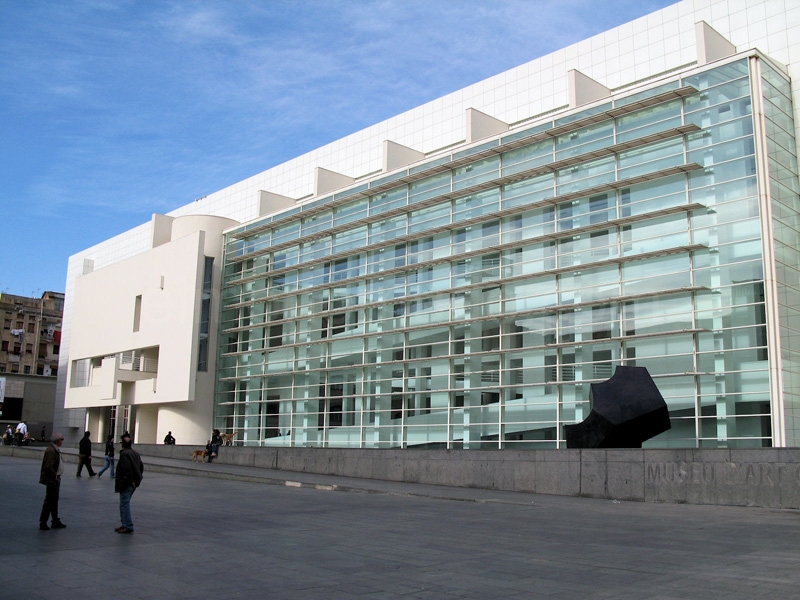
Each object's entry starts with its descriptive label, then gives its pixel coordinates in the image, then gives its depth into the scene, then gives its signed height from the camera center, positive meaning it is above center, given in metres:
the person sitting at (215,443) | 35.22 -0.49
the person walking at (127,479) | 12.16 -0.76
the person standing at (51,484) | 12.62 -0.88
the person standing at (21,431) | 47.23 -0.14
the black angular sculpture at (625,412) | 21.41 +0.73
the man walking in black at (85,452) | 25.53 -0.71
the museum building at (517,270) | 25.42 +6.89
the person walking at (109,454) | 26.15 -0.80
